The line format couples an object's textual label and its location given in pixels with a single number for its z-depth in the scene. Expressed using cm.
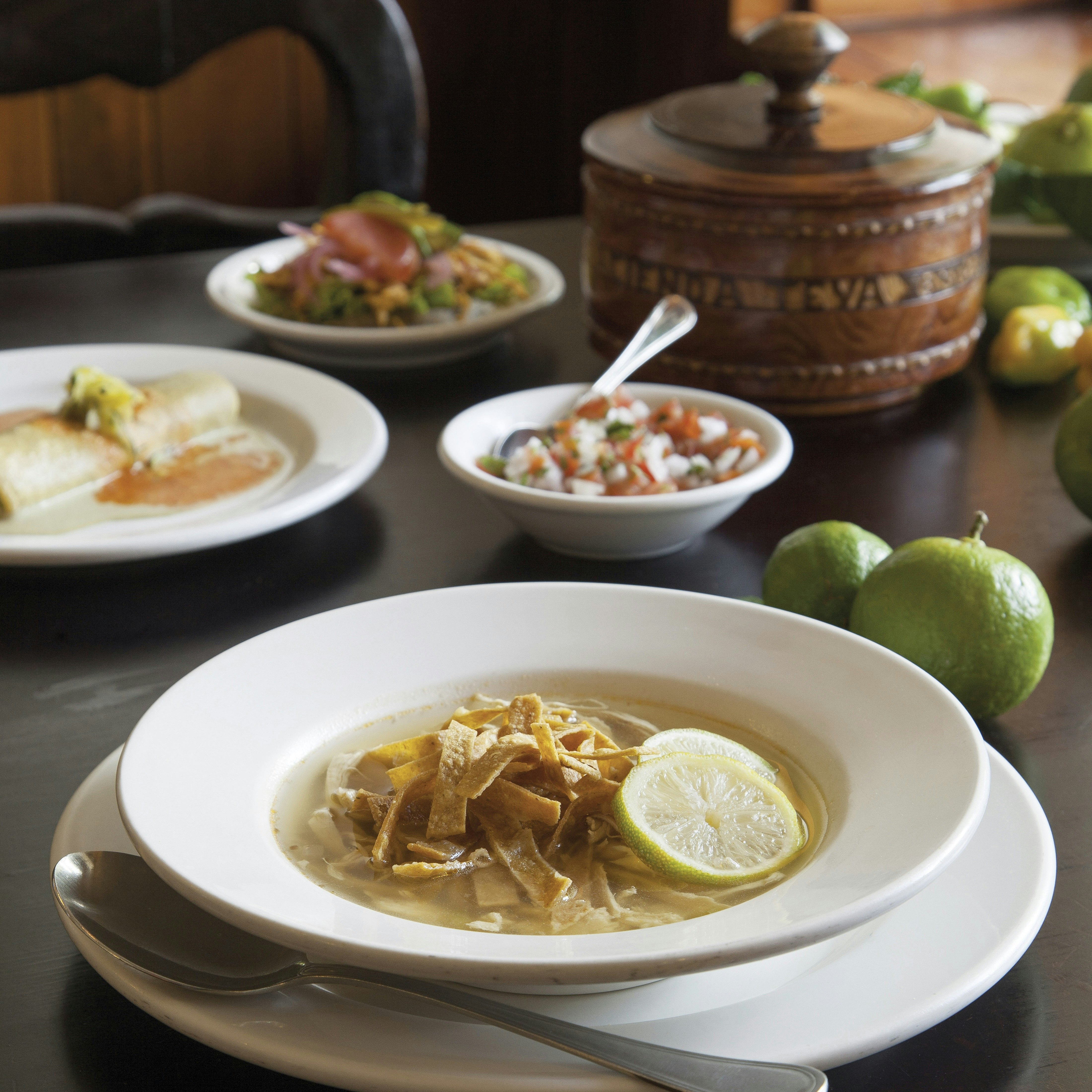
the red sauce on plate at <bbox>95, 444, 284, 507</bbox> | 118
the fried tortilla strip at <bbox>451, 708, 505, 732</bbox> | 94
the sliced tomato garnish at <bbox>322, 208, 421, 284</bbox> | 134
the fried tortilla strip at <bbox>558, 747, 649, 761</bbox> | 93
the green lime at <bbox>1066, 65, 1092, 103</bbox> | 155
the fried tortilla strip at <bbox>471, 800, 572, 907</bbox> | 89
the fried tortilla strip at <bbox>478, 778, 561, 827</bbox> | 91
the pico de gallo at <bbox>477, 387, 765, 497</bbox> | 112
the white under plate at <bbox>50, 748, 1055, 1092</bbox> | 79
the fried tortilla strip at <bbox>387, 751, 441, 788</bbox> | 92
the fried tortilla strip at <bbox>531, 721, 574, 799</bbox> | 92
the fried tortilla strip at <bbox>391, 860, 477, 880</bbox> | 90
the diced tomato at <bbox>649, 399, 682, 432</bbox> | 116
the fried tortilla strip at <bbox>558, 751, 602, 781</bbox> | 92
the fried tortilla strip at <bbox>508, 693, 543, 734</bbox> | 94
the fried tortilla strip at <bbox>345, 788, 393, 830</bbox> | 92
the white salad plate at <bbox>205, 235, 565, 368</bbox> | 129
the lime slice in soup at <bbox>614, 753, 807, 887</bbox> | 89
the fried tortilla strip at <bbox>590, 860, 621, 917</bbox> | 89
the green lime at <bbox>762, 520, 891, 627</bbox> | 103
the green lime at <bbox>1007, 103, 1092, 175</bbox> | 137
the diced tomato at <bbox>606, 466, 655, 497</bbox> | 112
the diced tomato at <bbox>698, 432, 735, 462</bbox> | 114
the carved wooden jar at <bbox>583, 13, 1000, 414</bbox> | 120
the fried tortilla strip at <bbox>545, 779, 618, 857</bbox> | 92
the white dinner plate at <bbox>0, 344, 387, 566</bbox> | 108
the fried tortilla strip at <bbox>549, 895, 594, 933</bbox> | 88
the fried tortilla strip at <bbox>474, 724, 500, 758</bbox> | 92
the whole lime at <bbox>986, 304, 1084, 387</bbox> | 129
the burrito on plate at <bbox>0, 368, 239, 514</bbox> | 115
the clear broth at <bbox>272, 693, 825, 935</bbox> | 88
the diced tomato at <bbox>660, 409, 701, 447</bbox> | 115
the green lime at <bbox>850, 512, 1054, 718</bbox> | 98
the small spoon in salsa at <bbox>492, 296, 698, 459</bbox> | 118
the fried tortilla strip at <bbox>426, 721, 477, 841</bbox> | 91
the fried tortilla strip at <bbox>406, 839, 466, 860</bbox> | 90
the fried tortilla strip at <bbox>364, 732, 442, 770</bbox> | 93
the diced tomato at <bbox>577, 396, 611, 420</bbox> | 116
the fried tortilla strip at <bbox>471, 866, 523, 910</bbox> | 89
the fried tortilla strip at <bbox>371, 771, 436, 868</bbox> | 90
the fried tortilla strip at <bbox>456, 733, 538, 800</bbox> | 91
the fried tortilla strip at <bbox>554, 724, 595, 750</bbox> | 94
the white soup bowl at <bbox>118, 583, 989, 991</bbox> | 78
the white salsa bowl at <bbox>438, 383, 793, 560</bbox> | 108
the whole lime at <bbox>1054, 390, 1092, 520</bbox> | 112
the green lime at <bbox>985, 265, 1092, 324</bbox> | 132
